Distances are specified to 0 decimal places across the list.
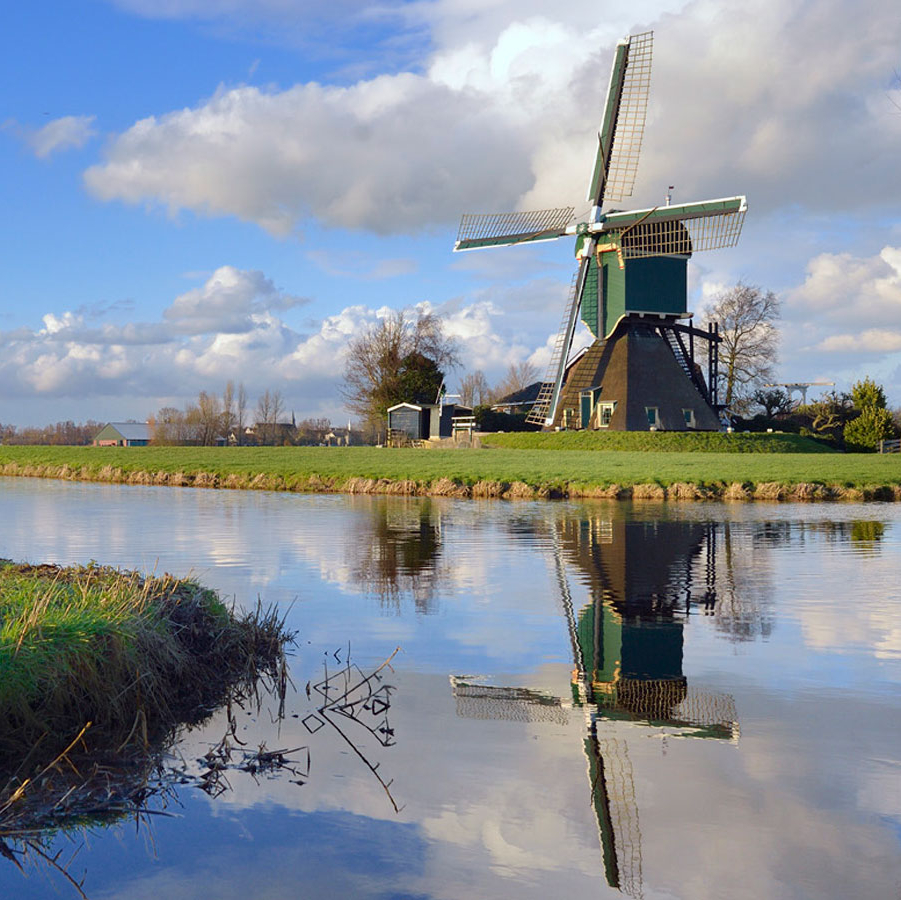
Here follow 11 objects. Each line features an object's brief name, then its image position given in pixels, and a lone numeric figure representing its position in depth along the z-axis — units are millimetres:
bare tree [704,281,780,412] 66375
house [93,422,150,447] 115250
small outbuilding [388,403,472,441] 66188
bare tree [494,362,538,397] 117250
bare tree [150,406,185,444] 86750
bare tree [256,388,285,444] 103938
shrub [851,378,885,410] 57594
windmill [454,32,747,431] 45344
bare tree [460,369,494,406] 119625
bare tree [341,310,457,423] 68938
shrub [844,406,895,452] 54562
